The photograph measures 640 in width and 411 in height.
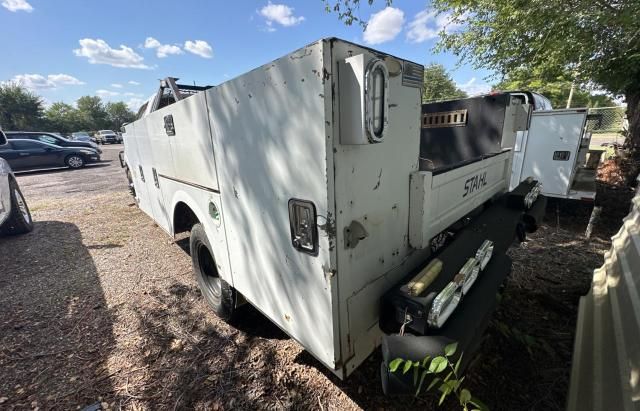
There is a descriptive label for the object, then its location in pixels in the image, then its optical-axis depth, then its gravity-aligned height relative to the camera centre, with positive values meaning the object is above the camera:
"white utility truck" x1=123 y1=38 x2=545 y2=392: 1.15 -0.40
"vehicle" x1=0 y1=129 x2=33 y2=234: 4.62 -1.12
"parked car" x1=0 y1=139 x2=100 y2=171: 12.23 -0.72
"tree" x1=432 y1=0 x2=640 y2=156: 4.94 +1.60
